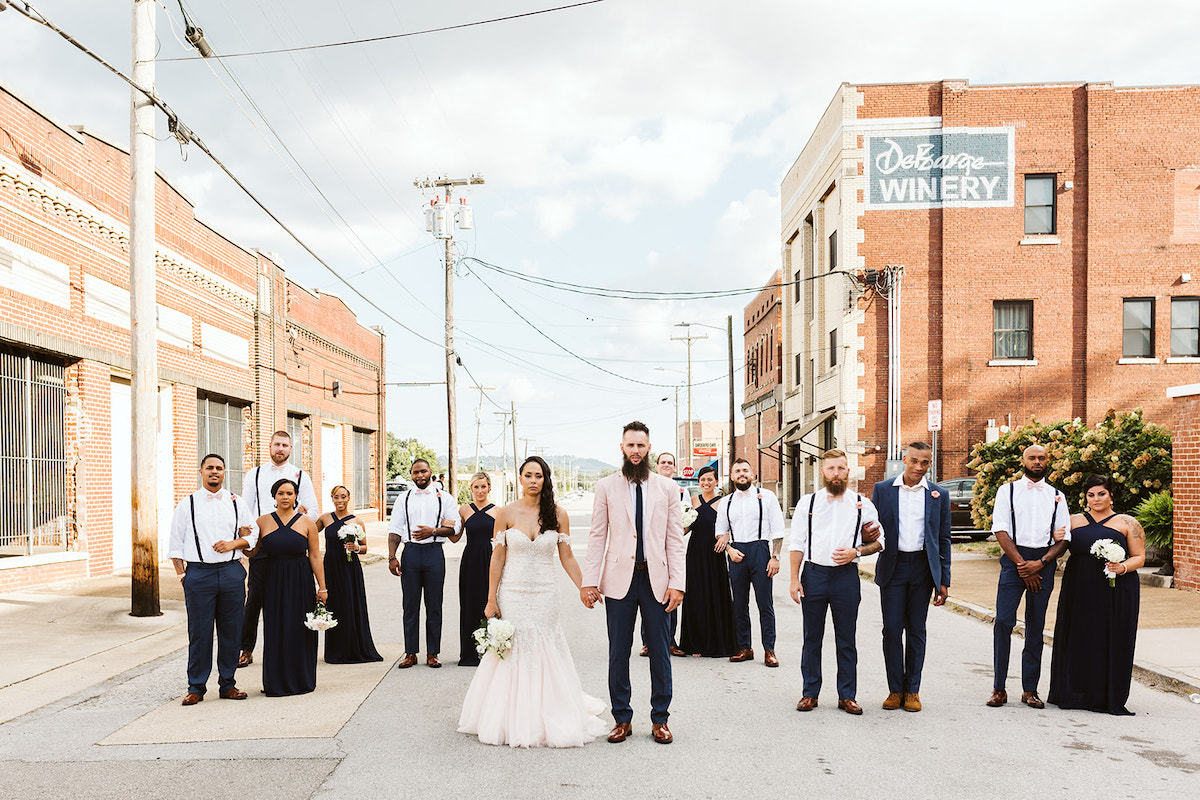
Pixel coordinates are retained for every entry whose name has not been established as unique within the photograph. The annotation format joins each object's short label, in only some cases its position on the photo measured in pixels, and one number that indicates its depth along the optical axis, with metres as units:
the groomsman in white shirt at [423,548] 10.02
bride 6.87
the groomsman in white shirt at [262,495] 9.95
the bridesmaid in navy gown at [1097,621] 7.69
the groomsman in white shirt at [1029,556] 7.98
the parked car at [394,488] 52.14
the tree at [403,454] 79.62
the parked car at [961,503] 26.03
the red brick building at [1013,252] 31.14
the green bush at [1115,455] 16.61
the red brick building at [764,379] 50.34
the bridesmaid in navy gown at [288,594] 8.56
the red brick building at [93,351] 15.18
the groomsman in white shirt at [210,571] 8.16
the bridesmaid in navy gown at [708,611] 10.42
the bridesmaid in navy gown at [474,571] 9.81
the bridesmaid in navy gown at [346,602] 10.27
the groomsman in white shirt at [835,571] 7.65
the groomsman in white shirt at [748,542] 10.14
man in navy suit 7.78
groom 6.92
